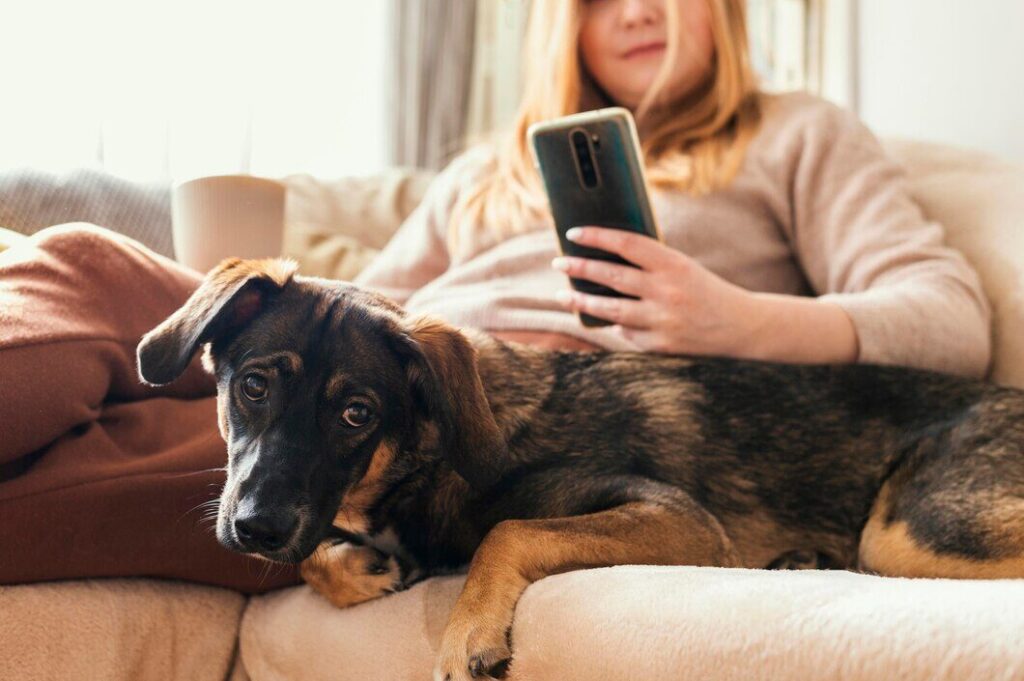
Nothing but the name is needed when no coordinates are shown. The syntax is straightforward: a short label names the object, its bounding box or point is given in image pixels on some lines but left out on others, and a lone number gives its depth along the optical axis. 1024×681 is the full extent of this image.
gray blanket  1.19
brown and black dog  0.86
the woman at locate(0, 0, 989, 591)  0.88
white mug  1.12
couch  0.70
